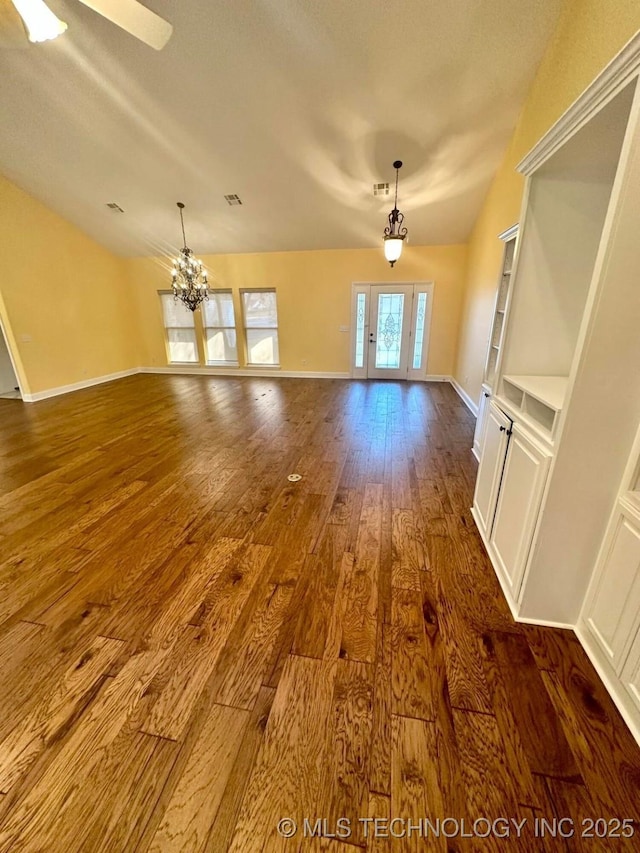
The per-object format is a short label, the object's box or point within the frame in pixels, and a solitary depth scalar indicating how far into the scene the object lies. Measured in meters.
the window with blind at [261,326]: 7.49
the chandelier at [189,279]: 5.44
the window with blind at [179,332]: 7.95
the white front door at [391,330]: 6.84
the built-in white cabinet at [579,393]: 1.21
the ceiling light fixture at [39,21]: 1.89
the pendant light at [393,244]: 3.66
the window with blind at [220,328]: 7.66
